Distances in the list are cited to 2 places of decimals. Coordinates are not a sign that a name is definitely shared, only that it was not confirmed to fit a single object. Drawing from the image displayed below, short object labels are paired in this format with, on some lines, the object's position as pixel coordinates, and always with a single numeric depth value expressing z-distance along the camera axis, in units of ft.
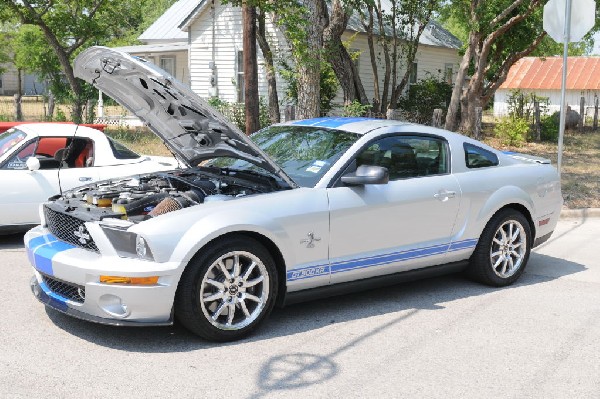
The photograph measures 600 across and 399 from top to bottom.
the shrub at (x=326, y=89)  66.80
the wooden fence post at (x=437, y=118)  52.29
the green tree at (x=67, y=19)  68.13
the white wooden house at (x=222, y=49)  75.72
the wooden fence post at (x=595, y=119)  88.45
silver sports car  15.55
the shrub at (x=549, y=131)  69.51
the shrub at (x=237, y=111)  62.34
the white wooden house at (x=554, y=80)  155.12
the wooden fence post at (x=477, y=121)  61.73
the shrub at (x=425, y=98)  78.38
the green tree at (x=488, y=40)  55.98
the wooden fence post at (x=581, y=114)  85.40
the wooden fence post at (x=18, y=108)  77.00
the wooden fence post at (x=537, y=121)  68.76
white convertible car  25.34
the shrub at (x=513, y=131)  65.10
